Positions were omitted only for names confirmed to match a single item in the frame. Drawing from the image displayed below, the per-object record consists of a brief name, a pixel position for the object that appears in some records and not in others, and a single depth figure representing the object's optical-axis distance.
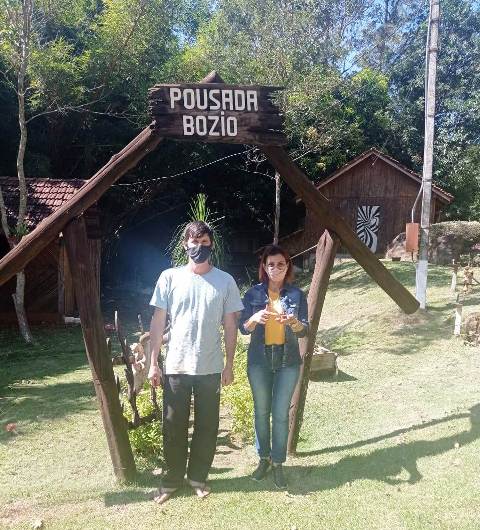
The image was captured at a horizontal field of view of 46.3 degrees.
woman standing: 4.04
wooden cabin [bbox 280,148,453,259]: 20.08
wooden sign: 4.20
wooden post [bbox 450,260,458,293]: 12.03
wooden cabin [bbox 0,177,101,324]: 13.30
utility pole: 10.33
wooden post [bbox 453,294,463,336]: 8.97
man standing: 3.83
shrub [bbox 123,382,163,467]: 4.90
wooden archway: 4.28
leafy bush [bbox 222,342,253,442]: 5.54
